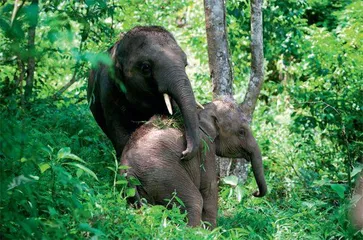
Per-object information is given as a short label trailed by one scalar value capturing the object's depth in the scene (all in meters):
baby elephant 14.74
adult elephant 15.78
